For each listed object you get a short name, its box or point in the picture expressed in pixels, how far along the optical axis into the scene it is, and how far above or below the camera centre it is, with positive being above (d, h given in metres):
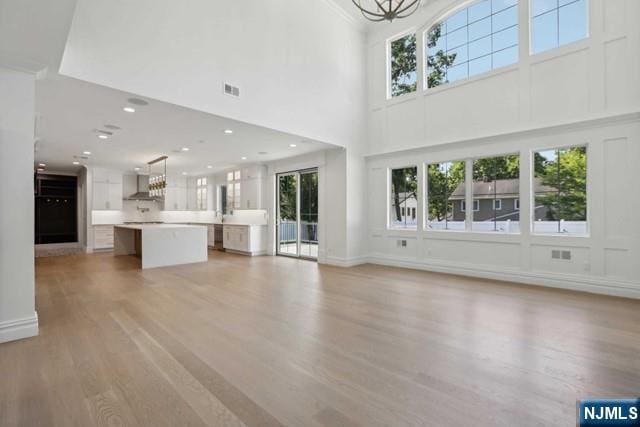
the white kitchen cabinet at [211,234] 10.38 -0.66
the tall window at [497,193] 5.28 +0.37
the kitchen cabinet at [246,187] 8.91 +0.85
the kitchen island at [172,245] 6.54 -0.67
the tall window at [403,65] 6.68 +3.34
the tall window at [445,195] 5.94 +0.37
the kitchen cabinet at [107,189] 9.65 +0.88
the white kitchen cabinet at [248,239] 8.58 -0.70
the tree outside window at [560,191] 4.68 +0.35
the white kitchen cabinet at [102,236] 9.55 -0.65
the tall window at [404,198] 6.56 +0.35
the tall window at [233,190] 9.67 +0.81
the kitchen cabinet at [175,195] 11.55 +0.81
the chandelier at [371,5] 6.28 +4.39
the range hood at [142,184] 11.01 +1.15
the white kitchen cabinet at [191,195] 11.88 +0.80
